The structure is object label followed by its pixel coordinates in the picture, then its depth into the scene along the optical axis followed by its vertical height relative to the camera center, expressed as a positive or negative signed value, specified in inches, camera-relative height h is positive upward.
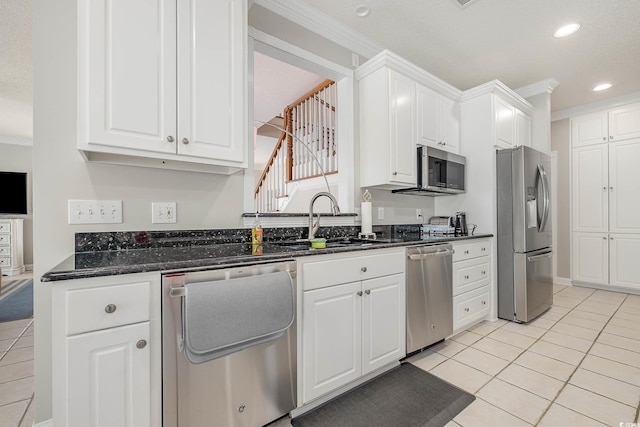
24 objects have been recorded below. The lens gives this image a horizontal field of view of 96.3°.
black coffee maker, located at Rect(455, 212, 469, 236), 118.6 -5.5
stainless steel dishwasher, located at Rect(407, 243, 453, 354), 81.7 -25.0
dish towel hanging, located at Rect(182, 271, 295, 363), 44.1 -16.4
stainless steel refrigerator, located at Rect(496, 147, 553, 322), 110.7 -8.3
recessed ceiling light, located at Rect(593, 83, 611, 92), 140.1 +61.4
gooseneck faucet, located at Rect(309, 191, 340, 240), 82.4 -2.5
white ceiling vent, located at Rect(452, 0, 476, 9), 84.0 +61.9
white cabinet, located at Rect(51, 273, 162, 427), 37.7 -18.9
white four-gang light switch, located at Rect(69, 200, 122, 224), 57.2 +1.0
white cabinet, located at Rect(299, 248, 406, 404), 60.7 -25.9
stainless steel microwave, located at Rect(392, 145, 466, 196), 104.5 +15.1
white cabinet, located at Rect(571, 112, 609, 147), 159.8 +46.4
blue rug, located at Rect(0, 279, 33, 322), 121.7 -41.5
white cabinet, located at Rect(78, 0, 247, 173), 49.0 +25.5
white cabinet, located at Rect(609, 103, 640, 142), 149.9 +46.6
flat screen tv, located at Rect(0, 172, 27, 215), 209.5 +17.8
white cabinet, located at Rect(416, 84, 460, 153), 107.0 +36.8
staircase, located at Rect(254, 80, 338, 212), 139.1 +34.4
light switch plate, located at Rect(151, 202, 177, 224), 64.8 +0.8
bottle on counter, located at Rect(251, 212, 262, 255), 71.0 -5.3
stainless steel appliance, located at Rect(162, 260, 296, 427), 44.5 -27.9
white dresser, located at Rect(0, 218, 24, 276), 203.0 -20.9
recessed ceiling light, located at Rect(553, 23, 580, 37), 96.6 +62.2
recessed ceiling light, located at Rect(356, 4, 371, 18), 87.0 +62.7
